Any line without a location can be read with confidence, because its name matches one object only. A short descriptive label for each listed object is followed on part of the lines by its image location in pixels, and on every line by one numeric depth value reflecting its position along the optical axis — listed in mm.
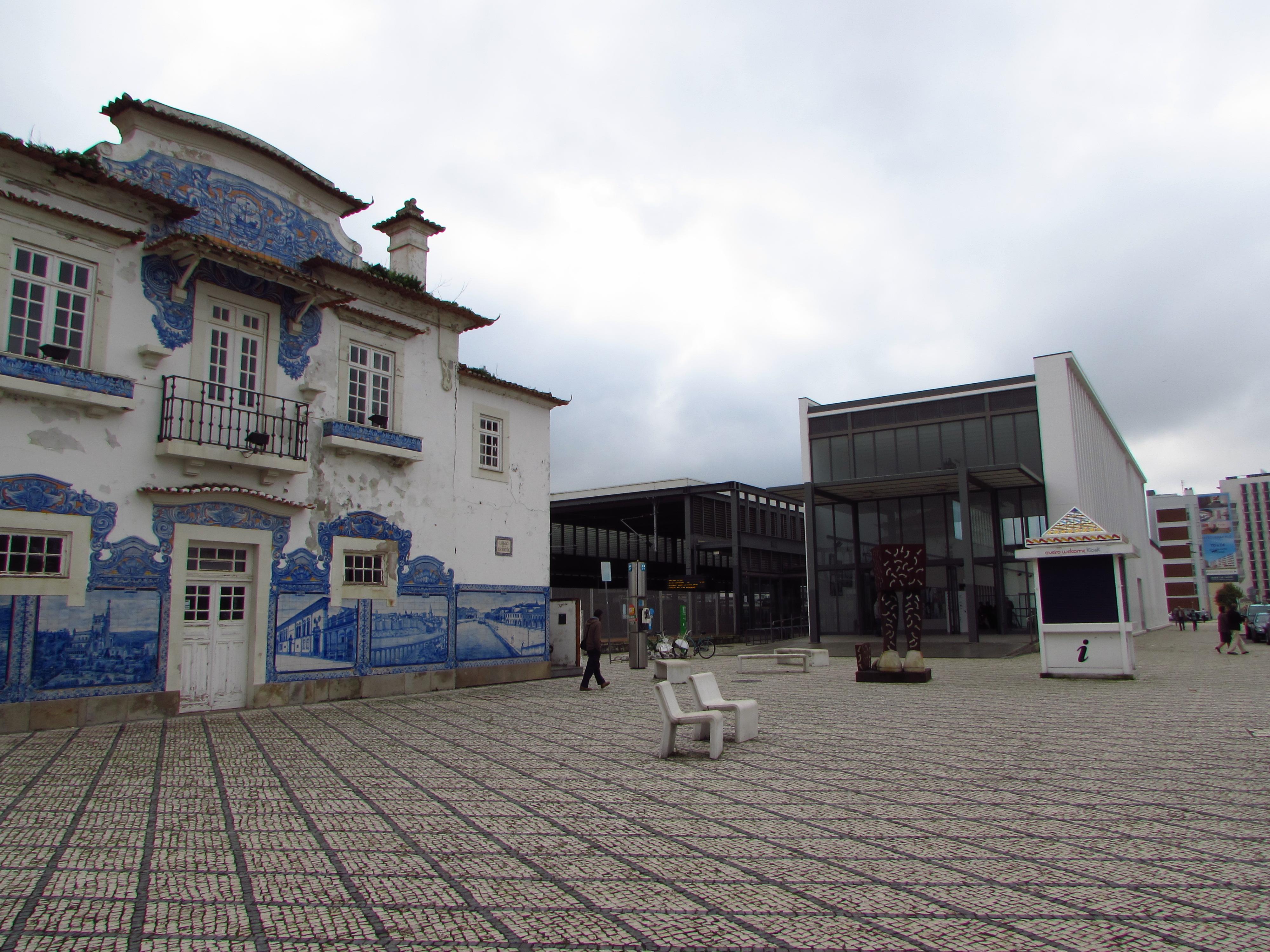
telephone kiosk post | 22359
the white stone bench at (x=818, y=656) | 21531
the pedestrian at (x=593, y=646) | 16406
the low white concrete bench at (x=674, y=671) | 13617
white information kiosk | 17031
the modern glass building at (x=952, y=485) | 31094
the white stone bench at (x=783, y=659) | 20594
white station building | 11164
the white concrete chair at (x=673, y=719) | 8602
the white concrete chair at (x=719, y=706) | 9562
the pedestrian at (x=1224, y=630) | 25250
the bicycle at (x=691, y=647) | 26109
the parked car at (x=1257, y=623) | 33125
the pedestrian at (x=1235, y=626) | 24969
